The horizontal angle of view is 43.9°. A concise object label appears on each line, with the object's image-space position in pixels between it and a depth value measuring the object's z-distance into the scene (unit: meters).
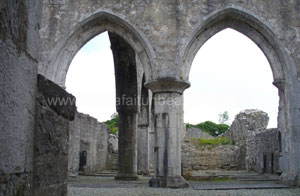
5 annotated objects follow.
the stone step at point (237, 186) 7.75
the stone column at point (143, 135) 14.36
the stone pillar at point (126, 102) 12.23
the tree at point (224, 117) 60.31
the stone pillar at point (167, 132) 8.09
